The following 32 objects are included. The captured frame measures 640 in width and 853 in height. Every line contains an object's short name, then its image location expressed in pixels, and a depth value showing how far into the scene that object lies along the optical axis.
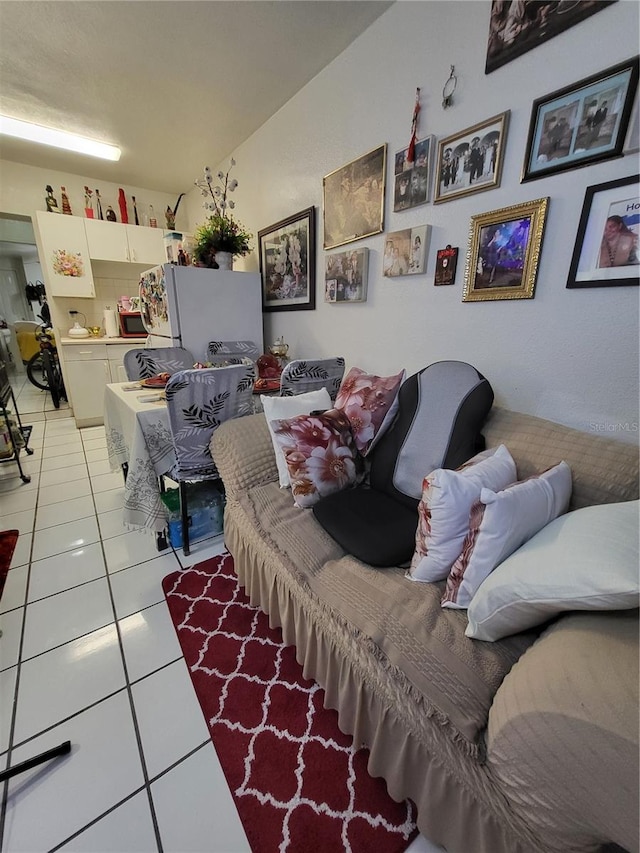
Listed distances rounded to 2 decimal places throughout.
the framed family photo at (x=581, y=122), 1.01
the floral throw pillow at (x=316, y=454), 1.37
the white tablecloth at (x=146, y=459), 1.53
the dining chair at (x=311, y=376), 1.81
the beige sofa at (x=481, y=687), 0.52
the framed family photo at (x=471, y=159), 1.29
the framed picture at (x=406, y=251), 1.60
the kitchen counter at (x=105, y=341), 3.42
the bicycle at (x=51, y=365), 4.30
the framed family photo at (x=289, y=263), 2.32
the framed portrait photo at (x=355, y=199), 1.77
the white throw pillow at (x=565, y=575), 0.60
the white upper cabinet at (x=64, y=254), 3.26
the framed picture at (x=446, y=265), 1.50
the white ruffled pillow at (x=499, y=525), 0.81
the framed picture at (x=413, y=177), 1.54
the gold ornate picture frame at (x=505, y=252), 1.24
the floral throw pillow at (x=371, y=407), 1.52
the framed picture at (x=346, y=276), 1.93
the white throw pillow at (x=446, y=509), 0.93
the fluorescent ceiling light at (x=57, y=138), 2.54
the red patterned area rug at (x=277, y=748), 0.82
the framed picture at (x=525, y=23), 1.08
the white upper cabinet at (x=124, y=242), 3.51
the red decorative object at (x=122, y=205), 3.64
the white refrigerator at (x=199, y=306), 2.43
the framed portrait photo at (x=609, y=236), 1.03
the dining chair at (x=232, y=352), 2.62
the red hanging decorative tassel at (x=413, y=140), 1.52
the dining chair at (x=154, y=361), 2.22
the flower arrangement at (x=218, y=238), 2.50
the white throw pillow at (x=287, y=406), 1.47
